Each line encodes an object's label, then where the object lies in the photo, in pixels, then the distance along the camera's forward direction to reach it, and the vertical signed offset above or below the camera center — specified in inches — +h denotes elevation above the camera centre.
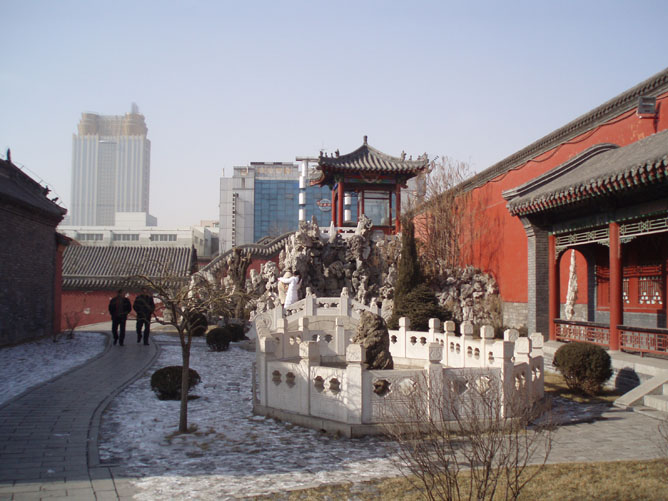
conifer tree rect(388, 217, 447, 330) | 639.1 -12.3
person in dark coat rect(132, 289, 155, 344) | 546.3 -22.5
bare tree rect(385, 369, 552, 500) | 151.7 -49.7
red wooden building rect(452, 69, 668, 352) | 412.2 +51.4
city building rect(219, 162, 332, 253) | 2245.3 +304.6
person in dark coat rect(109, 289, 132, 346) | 603.2 -29.9
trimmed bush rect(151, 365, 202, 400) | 360.2 -63.5
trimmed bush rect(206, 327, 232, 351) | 621.0 -61.3
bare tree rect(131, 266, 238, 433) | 289.9 -15.7
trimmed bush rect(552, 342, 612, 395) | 378.9 -54.5
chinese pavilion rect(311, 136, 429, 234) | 1005.8 +191.5
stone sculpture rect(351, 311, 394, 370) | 377.7 -38.2
